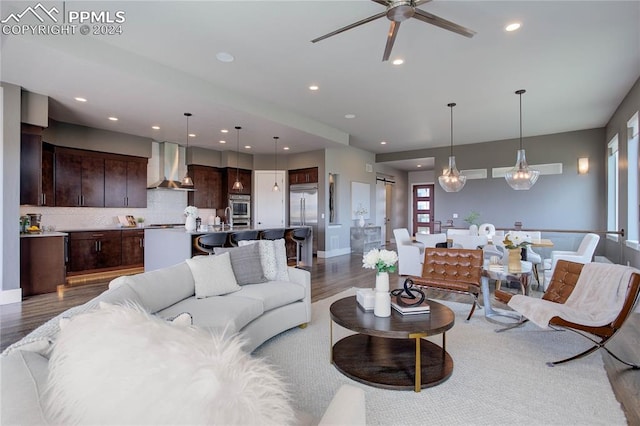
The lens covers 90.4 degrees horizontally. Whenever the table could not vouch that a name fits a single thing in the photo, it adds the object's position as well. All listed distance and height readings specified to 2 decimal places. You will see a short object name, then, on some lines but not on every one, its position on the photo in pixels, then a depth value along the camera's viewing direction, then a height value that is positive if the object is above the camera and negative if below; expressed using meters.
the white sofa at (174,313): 0.81 -0.64
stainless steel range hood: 7.40 +1.16
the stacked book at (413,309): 2.41 -0.74
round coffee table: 2.16 -1.15
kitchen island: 4.91 -0.55
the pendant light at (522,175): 5.31 +0.62
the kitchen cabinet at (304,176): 8.40 +1.00
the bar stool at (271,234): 6.03 -0.42
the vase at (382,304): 2.38 -0.69
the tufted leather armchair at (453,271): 3.55 -0.73
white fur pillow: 0.67 -0.39
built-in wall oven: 8.55 +0.09
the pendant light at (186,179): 5.34 +0.69
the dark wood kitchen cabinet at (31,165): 4.58 +0.70
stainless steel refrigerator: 8.41 +0.17
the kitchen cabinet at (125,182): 6.58 +0.66
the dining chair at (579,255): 4.88 -0.69
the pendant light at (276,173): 8.48 +1.12
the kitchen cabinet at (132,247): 6.45 -0.71
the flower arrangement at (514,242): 3.59 -0.35
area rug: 1.90 -1.22
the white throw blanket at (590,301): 2.53 -0.78
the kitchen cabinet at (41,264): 4.53 -0.76
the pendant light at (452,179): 6.04 +0.63
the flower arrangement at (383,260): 2.46 -0.38
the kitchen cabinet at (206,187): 8.07 +0.66
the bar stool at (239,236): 5.45 -0.41
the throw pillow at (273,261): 3.43 -0.53
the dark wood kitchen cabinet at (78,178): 5.93 +0.67
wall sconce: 7.20 +1.06
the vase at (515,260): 3.50 -0.54
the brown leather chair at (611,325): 2.42 -0.88
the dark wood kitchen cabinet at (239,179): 8.46 +0.91
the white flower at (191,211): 5.20 +0.02
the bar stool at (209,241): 4.92 -0.46
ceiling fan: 2.43 +1.57
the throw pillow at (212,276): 2.82 -0.58
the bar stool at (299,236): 6.62 -0.51
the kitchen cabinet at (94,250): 5.80 -0.71
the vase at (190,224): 5.15 -0.19
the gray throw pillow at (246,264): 3.21 -0.53
